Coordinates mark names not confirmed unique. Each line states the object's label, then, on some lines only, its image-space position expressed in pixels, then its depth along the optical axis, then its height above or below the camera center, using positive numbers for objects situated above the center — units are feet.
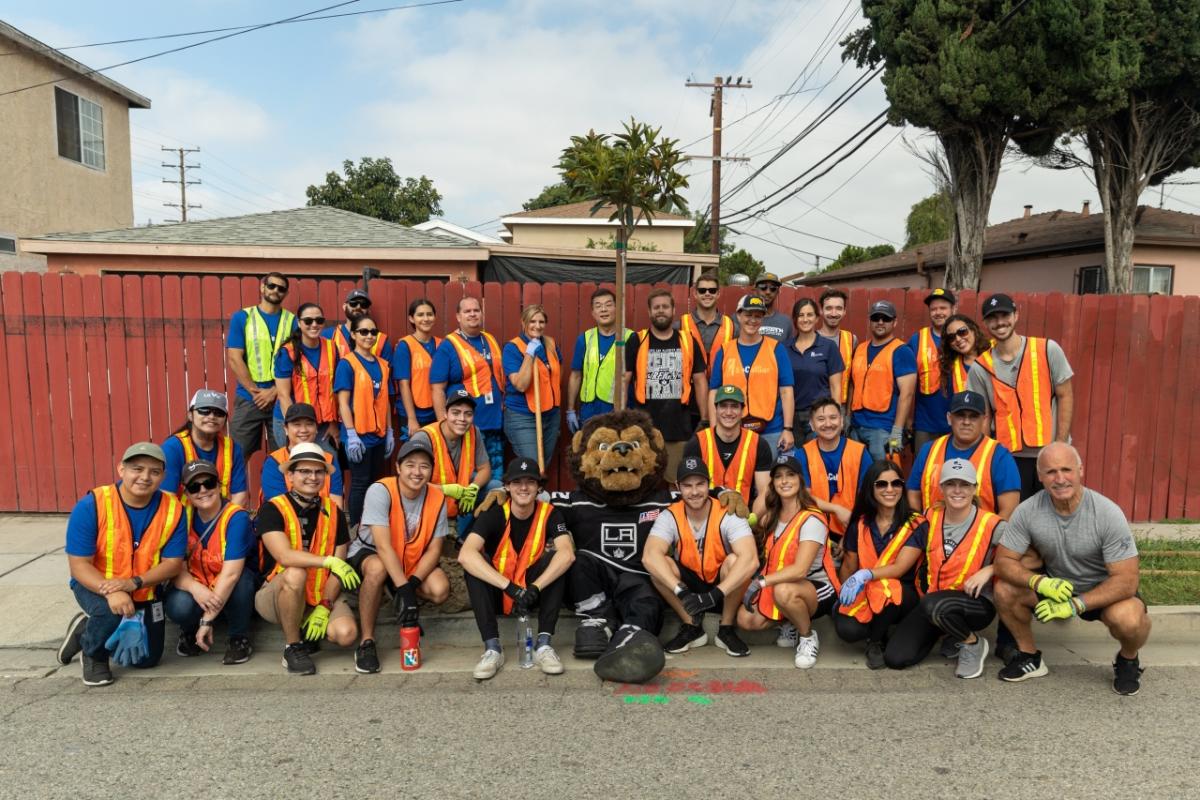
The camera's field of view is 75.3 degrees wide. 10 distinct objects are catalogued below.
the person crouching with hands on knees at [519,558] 14.48 -4.21
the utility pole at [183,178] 149.89 +30.73
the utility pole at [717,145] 72.59 +18.96
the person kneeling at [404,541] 14.58 -3.94
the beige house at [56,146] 45.62 +12.25
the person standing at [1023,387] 17.07 -0.98
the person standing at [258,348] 19.40 -0.26
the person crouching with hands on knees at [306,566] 14.10 -4.19
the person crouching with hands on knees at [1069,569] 12.88 -3.87
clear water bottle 14.30 -5.62
